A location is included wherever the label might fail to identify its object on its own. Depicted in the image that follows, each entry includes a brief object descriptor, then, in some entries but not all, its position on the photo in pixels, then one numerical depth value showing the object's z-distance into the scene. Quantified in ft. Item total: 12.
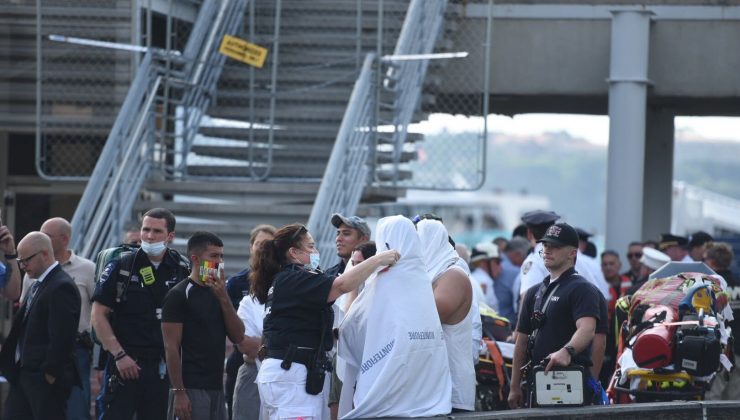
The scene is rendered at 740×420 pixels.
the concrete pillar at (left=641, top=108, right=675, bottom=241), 123.24
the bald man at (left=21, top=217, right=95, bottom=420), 63.88
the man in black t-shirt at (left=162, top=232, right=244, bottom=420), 54.13
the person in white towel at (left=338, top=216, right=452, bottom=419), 50.08
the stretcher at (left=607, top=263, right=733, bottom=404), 57.41
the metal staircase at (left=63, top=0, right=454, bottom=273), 86.99
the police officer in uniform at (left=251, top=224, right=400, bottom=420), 50.44
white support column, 99.66
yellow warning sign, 96.02
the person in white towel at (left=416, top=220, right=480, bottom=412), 52.65
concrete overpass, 100.94
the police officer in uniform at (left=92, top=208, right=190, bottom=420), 57.16
